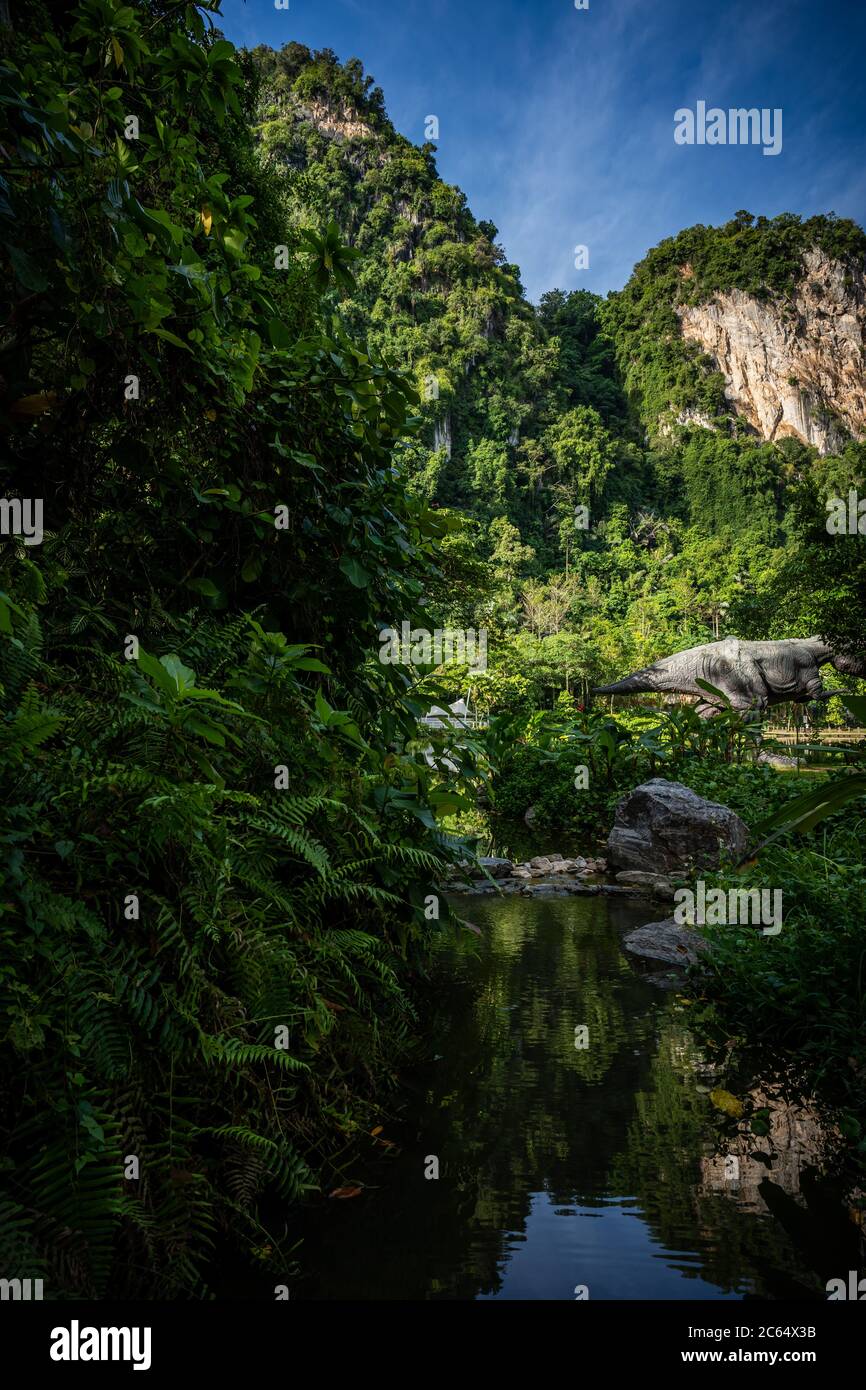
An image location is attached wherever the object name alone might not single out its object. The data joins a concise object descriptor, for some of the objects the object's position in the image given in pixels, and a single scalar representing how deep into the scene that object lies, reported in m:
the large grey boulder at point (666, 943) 4.11
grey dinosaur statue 21.22
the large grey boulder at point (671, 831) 6.57
